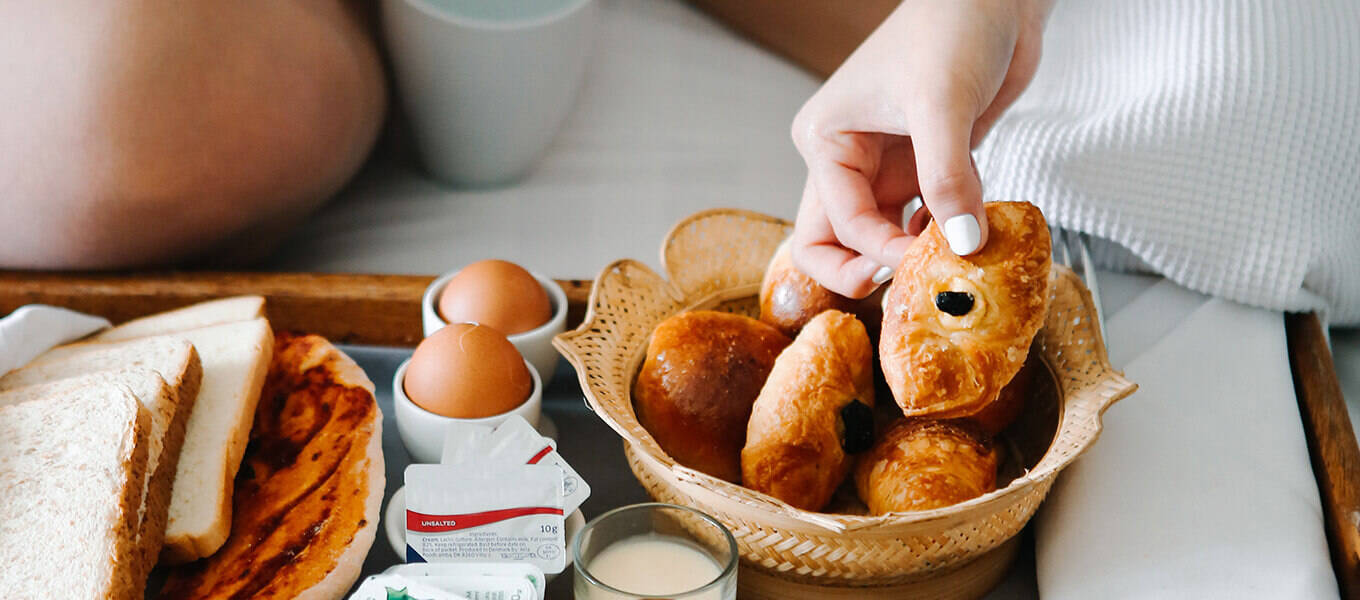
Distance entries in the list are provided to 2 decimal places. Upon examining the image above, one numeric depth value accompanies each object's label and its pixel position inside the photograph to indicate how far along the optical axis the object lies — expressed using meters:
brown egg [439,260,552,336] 0.85
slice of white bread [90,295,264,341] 0.91
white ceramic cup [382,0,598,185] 1.14
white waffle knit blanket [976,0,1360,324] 0.88
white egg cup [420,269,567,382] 0.85
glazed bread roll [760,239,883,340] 0.78
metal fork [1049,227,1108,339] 0.94
